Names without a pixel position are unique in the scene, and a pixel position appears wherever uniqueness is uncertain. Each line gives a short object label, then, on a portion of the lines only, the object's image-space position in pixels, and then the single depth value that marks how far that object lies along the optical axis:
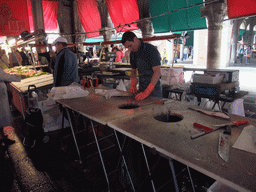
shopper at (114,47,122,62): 11.06
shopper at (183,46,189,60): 25.37
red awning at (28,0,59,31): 12.63
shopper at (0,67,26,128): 4.13
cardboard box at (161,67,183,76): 4.61
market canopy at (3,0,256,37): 5.70
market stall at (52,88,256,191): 1.11
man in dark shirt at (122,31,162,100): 2.78
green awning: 7.42
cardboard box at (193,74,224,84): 3.62
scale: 6.62
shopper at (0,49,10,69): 9.09
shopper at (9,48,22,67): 9.27
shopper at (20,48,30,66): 9.24
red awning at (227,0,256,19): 5.19
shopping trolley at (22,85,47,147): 3.78
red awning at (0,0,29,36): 8.88
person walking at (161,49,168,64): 19.15
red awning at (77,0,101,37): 12.66
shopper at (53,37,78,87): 3.72
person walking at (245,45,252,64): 18.90
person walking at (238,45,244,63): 18.66
